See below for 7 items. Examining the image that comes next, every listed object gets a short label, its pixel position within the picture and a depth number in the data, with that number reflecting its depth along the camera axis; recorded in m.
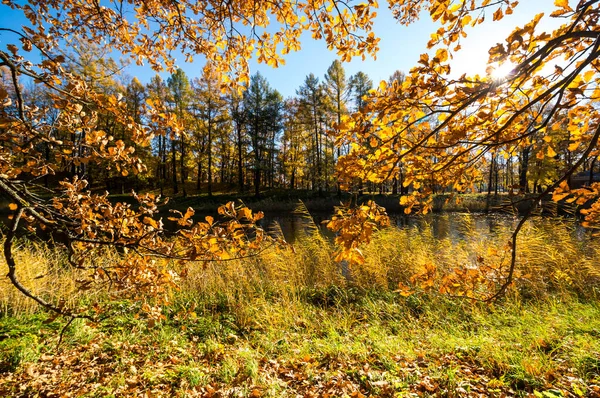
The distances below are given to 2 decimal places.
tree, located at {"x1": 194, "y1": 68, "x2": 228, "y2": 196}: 23.20
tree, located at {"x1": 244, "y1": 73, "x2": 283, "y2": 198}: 24.75
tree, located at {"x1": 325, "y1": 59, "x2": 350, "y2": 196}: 22.98
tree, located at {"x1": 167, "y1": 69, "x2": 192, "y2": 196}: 23.98
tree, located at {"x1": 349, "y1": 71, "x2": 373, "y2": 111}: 24.11
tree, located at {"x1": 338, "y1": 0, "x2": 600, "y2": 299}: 1.40
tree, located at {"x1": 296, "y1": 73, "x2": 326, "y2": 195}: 23.98
